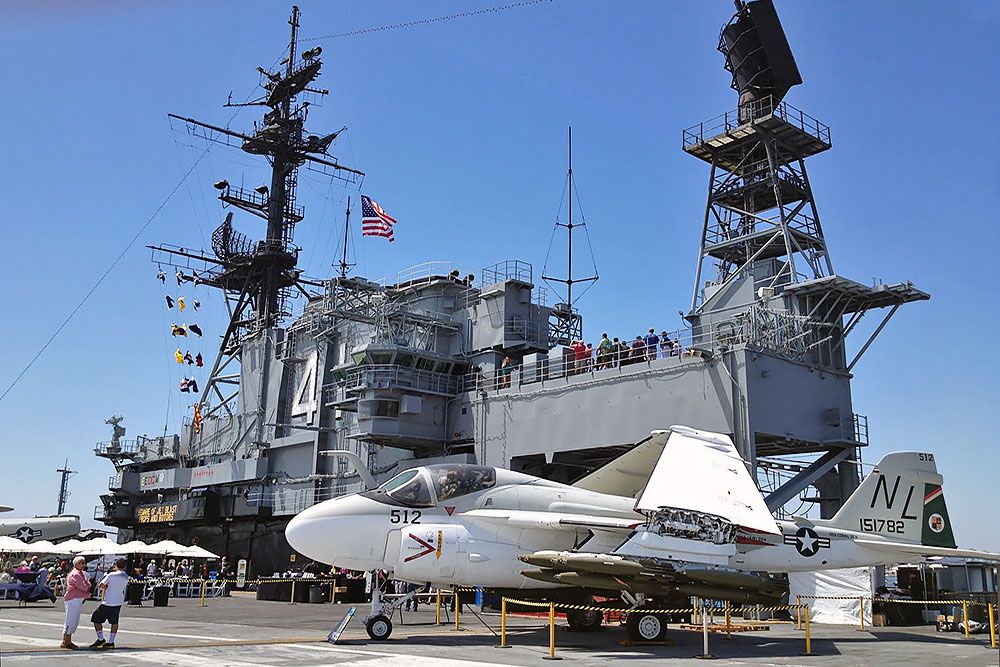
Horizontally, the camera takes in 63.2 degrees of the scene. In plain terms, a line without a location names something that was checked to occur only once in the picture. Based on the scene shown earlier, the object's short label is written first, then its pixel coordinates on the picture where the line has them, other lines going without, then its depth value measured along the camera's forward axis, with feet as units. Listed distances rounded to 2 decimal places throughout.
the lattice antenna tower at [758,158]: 99.76
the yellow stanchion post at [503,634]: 45.50
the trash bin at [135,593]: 86.22
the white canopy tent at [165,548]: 104.20
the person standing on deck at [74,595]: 40.52
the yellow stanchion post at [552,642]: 40.37
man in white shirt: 40.60
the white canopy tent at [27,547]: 99.95
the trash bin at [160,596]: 83.66
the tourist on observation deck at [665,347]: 88.43
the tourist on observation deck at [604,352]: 92.64
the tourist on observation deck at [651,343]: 88.99
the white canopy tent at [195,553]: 106.03
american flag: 114.11
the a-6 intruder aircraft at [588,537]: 46.55
